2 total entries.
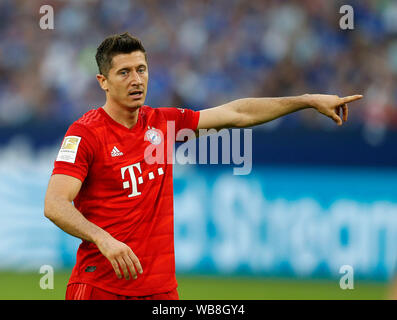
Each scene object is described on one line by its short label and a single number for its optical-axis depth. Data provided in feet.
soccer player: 34.17
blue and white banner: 66.64
